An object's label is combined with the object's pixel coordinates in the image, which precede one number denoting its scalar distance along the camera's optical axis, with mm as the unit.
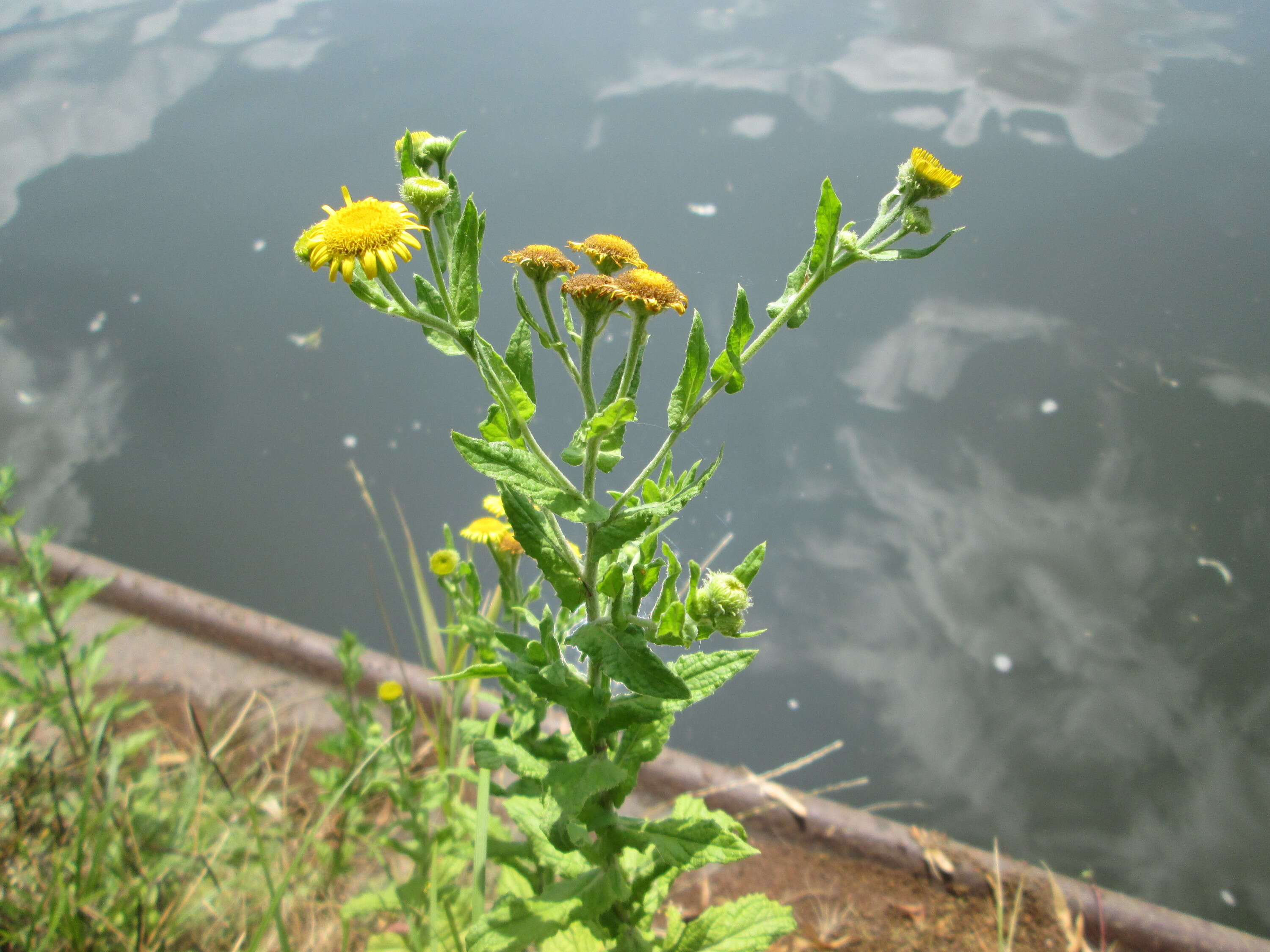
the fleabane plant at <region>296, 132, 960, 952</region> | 178
